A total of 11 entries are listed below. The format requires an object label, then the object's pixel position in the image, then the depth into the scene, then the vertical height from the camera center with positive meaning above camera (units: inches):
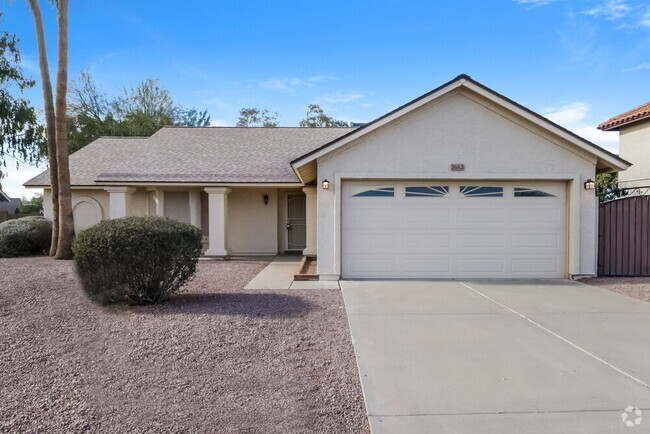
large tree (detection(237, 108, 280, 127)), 1696.6 +397.8
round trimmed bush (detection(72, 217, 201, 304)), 255.8 -31.0
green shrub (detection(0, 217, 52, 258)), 581.0 -37.3
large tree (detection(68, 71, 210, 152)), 1337.4 +340.6
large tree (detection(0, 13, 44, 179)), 548.1 +144.0
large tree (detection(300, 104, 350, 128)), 1619.5 +371.6
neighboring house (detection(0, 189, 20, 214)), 1673.2 +32.5
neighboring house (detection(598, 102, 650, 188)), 592.7 +101.3
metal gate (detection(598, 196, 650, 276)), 400.2 -30.3
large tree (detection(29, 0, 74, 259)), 530.0 +111.8
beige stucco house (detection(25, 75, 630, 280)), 374.9 +15.3
